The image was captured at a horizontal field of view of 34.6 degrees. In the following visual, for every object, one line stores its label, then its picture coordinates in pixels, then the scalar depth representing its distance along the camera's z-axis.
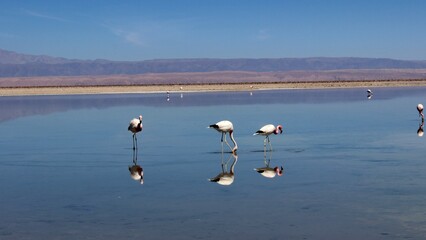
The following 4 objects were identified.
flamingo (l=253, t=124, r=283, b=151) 16.61
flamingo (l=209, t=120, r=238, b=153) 16.56
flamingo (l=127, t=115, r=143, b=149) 18.13
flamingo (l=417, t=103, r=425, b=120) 25.41
